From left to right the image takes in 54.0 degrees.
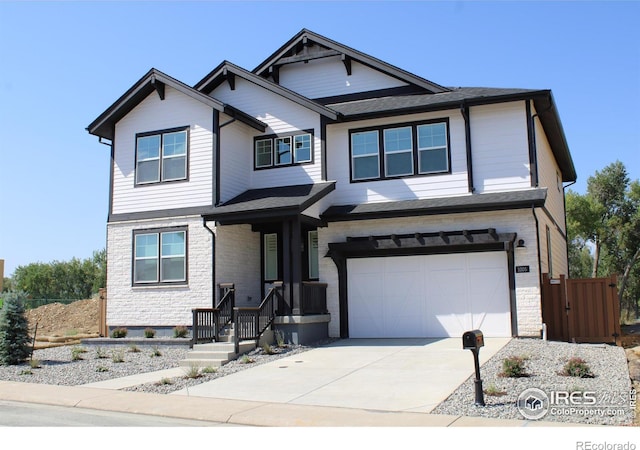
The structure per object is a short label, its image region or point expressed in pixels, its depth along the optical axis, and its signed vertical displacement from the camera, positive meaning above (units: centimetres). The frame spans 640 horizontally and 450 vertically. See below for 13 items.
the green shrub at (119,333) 1906 -159
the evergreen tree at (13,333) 1552 -127
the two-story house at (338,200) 1745 +228
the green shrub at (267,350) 1557 -178
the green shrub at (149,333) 1864 -158
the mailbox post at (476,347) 943 -110
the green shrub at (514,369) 1129 -171
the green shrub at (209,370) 1351 -196
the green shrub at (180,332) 1839 -154
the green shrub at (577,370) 1117 -173
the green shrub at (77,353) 1620 -191
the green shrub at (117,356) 1559 -194
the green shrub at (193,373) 1295 -195
